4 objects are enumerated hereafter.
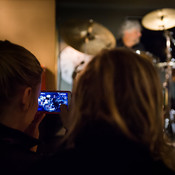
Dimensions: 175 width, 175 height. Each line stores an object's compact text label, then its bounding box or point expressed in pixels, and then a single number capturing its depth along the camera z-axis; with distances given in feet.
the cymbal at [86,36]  5.25
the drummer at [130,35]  8.39
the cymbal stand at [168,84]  6.63
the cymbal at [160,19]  6.51
